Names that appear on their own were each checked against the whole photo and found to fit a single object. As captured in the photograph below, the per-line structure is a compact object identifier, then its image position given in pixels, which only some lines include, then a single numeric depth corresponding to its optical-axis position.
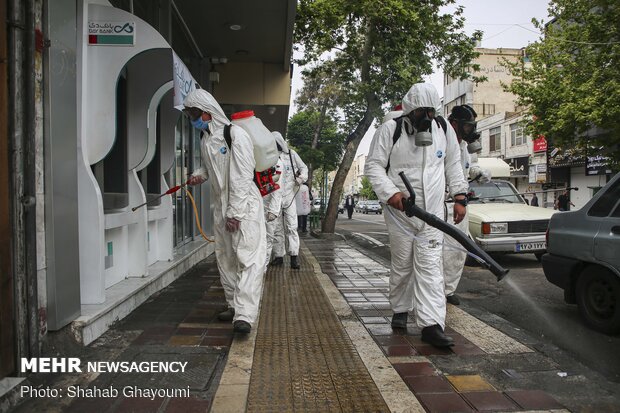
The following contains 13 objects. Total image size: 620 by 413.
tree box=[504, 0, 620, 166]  17.83
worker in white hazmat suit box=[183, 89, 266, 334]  4.12
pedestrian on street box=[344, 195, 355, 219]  34.16
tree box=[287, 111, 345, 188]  26.25
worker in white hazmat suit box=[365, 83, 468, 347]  3.94
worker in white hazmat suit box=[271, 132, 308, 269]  8.09
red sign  32.47
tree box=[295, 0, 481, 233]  13.27
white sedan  8.73
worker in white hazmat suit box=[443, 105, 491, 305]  5.37
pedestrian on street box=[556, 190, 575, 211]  23.38
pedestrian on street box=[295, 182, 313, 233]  13.56
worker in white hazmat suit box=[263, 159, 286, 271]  7.26
